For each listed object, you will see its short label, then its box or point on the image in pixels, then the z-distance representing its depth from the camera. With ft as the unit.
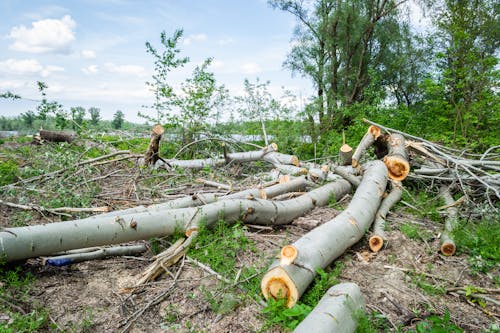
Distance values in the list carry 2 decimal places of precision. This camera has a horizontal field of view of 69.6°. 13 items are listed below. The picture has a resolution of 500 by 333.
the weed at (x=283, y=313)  8.49
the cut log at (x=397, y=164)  17.31
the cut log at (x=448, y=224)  12.70
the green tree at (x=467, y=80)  28.45
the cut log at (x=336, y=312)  7.48
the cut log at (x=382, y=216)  12.96
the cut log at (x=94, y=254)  11.38
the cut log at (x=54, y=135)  32.22
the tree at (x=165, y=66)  28.96
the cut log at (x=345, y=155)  18.86
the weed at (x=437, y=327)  7.43
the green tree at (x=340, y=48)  44.60
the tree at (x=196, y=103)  30.17
